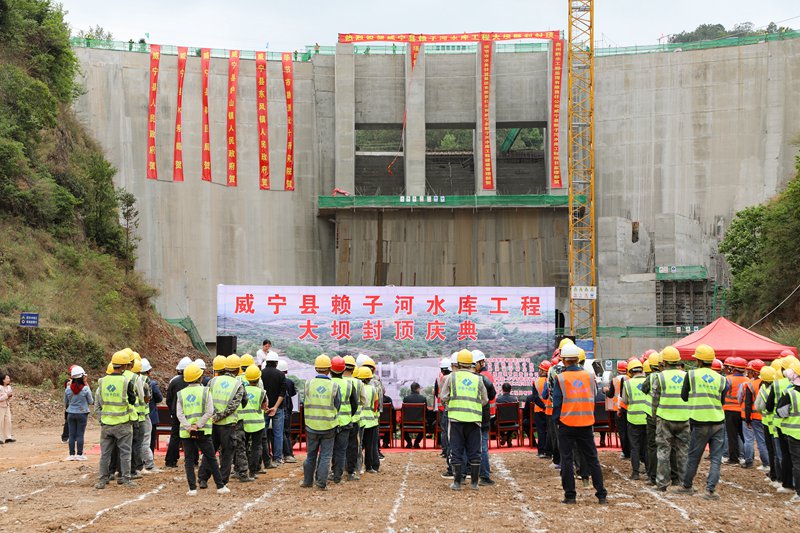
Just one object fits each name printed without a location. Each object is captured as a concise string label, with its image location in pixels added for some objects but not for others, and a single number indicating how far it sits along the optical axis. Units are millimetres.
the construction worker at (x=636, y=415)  13441
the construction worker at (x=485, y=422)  12688
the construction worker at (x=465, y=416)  12375
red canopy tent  21734
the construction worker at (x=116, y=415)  12977
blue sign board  27891
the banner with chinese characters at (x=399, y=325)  22547
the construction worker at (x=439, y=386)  15066
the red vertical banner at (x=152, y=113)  47438
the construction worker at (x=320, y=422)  12688
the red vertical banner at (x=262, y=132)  49406
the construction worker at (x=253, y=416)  13430
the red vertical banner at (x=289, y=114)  49812
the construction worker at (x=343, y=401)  12898
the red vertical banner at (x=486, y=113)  49531
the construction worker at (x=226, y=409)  12367
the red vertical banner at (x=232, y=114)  48938
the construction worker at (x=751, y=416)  14490
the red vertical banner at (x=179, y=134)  47844
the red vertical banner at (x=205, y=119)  48344
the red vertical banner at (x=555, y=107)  48906
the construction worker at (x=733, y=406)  15344
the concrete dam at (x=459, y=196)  47812
